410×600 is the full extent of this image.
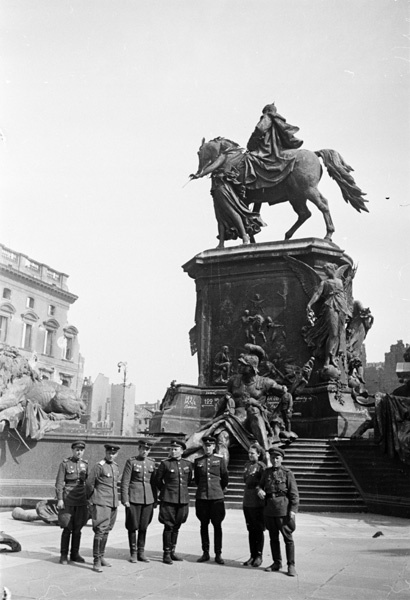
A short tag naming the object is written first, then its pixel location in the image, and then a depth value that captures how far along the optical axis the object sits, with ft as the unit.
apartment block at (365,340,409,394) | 171.73
